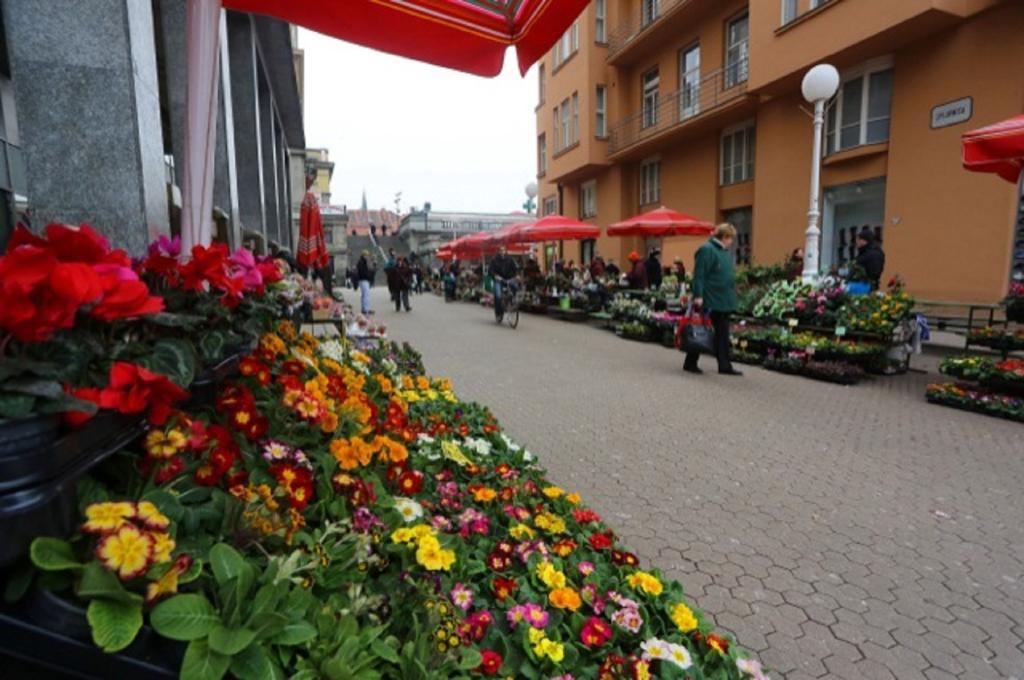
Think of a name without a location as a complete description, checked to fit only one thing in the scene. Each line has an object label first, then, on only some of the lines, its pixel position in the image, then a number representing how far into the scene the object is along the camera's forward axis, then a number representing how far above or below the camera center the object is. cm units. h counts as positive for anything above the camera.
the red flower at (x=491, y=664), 150 -105
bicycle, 1409 -75
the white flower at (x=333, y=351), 356 -49
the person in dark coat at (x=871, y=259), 930 +18
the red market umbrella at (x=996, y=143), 532 +122
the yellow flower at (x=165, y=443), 134 -40
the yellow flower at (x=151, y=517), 109 -47
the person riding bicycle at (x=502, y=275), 1456 -2
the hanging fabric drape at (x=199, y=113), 230 +71
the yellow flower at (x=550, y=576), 192 -104
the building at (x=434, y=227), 5278 +476
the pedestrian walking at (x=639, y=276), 1553 -9
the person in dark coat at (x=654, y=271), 1600 +4
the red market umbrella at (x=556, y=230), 1547 +121
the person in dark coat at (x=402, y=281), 1850 -18
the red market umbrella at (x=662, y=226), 1410 +118
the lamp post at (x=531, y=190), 2423 +361
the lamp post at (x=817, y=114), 934 +261
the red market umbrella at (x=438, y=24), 237 +110
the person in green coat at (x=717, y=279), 741 -9
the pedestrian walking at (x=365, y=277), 1609 -4
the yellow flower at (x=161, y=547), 105 -51
